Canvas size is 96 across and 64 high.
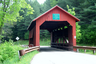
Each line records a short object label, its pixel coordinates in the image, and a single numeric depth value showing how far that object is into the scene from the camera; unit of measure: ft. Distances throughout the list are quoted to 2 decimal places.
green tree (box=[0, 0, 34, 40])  50.67
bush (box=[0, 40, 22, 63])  32.99
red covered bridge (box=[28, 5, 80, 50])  51.34
